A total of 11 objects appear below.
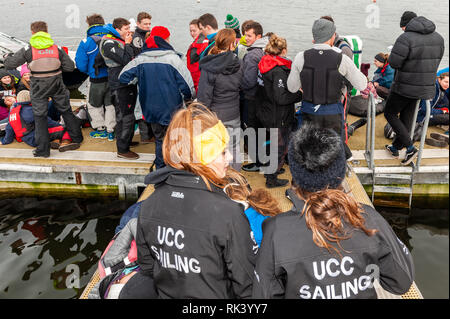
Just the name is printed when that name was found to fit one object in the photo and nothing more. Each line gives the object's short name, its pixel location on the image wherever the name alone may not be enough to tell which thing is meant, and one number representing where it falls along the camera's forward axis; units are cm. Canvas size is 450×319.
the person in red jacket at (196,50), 548
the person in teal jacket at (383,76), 670
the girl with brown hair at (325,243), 177
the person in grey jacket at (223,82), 438
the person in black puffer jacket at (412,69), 457
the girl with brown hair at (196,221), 202
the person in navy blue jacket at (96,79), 566
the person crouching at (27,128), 611
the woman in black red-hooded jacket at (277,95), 433
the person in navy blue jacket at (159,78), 467
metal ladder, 534
